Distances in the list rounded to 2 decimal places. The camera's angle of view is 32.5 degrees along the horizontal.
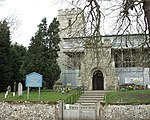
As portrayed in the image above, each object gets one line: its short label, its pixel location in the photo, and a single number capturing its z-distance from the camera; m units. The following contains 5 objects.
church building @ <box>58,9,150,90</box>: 31.02
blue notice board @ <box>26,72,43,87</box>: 20.16
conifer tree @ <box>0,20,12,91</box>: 28.98
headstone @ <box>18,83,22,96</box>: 21.78
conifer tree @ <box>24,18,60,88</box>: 29.41
